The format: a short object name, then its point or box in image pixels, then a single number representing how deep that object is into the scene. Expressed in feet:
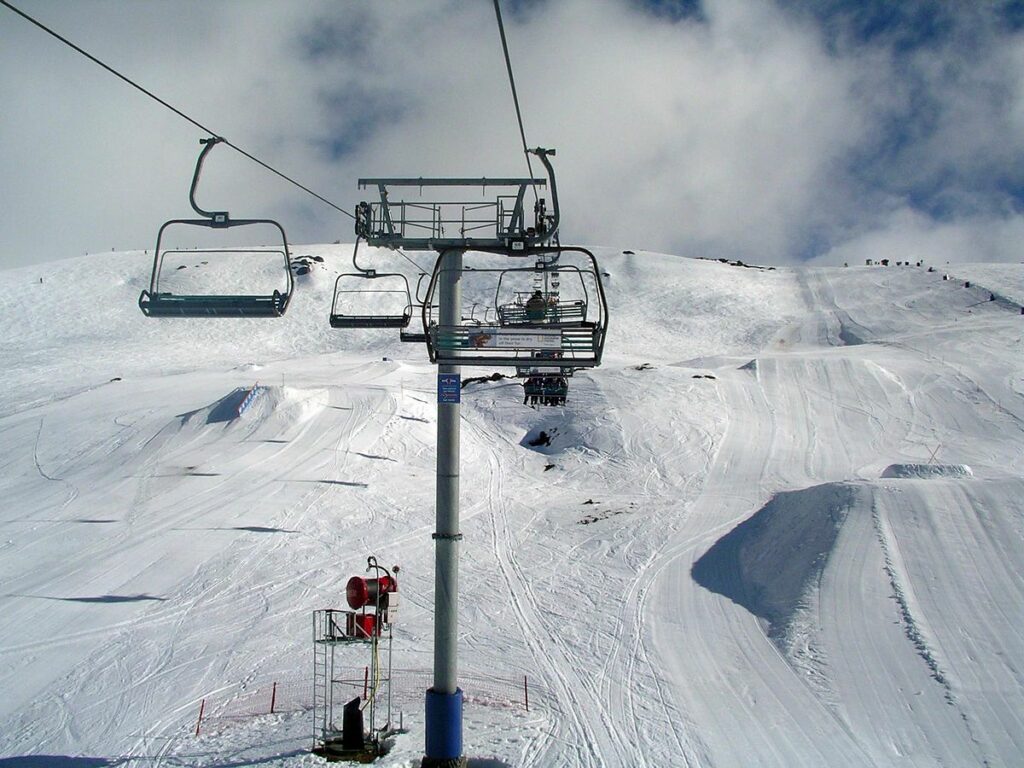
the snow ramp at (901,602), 36.73
